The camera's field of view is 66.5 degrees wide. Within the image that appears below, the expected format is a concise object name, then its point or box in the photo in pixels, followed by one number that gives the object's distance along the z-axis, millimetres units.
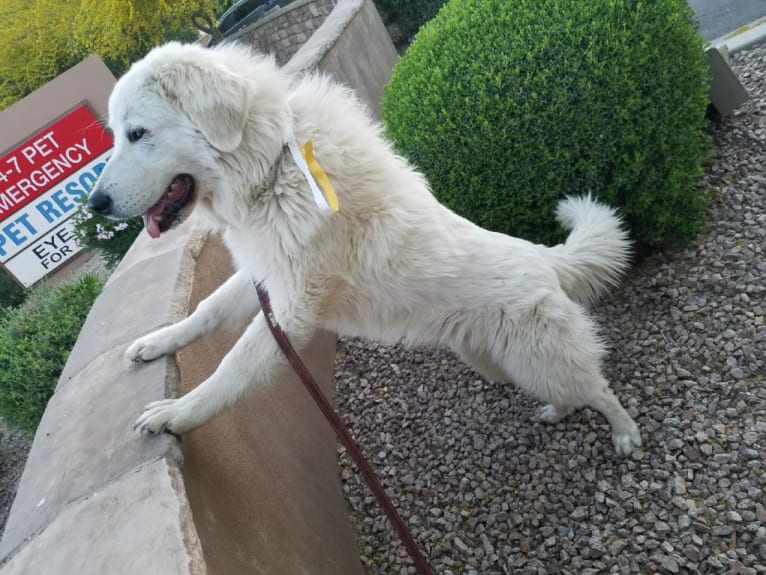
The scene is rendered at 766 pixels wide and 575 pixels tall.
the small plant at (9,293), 8219
